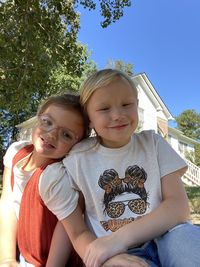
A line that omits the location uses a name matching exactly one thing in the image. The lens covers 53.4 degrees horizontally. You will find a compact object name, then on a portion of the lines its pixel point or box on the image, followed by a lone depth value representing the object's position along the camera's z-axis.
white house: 13.54
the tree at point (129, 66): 15.98
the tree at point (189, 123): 24.11
